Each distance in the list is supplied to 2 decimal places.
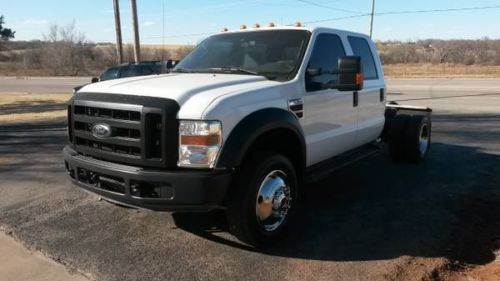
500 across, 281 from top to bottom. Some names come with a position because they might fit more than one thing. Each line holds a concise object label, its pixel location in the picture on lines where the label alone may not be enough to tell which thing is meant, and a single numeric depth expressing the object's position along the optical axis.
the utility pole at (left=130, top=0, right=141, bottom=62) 21.34
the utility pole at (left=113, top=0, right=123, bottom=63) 23.27
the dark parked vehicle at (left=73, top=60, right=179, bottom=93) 17.40
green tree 32.03
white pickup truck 3.74
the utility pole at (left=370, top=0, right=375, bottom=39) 43.72
